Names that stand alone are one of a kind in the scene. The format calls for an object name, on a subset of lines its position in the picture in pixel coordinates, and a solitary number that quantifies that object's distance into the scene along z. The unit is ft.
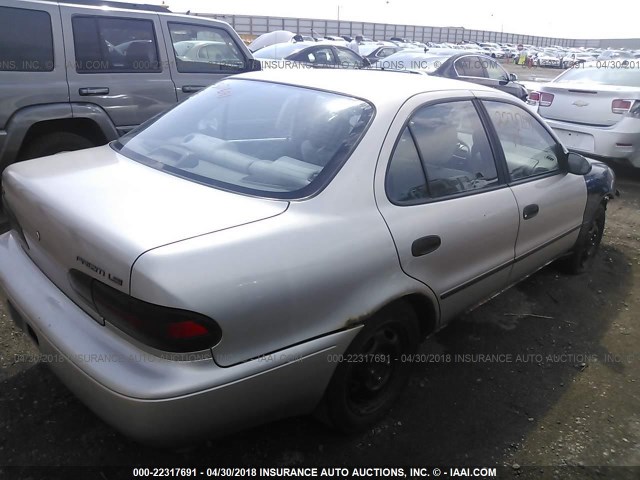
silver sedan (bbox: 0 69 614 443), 5.56
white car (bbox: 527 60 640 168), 20.93
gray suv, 14.29
